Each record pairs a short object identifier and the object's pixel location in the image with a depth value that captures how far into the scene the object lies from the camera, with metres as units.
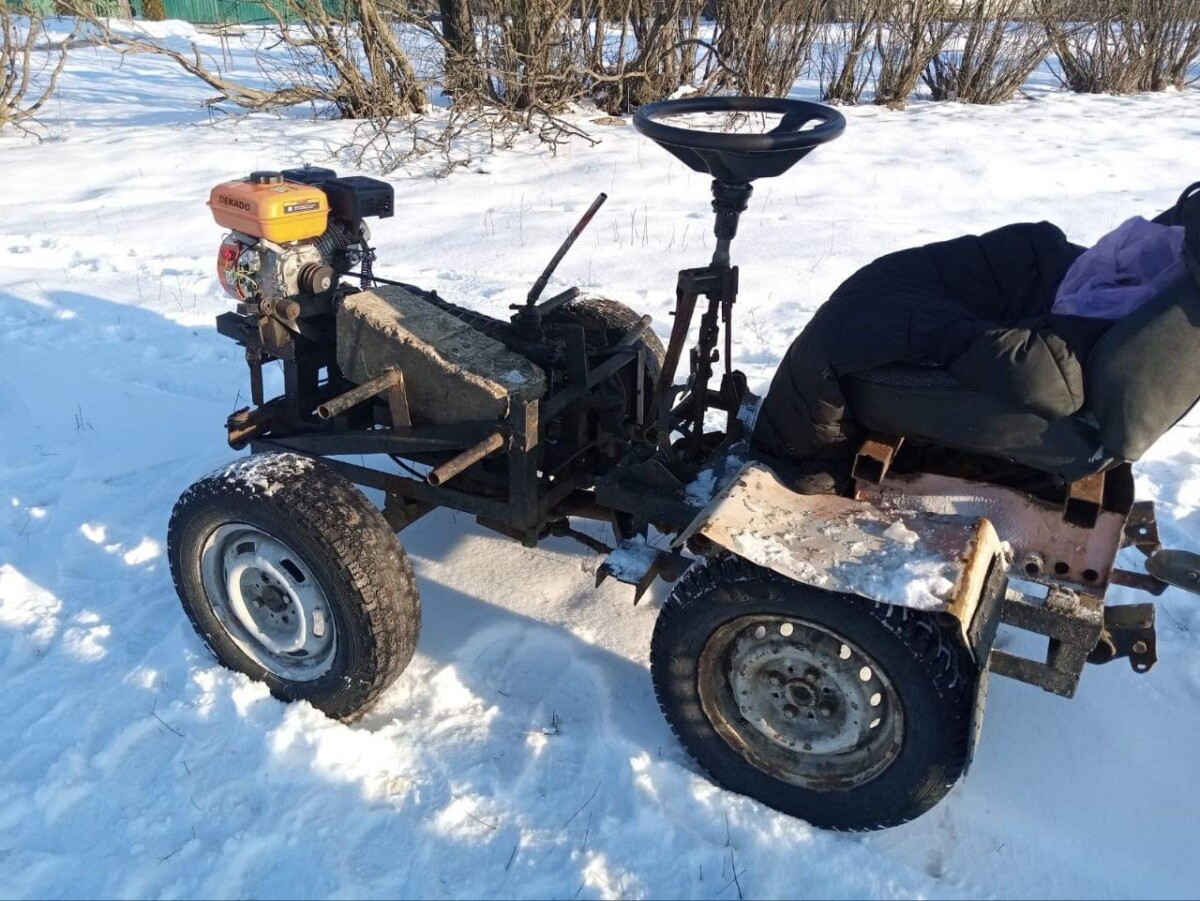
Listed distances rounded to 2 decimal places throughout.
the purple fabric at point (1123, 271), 1.98
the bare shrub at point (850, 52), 10.53
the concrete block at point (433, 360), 2.61
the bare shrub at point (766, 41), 9.68
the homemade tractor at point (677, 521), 2.11
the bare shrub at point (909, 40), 10.54
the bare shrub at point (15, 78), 9.47
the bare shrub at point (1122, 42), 11.29
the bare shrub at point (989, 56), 10.82
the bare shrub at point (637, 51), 9.37
